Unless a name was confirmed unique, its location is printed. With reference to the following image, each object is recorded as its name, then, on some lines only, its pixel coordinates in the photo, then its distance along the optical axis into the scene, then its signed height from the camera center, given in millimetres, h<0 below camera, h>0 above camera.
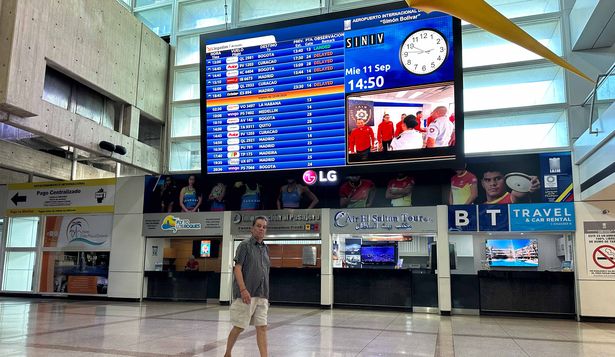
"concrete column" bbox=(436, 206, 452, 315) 10414 -273
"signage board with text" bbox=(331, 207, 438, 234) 10773 +710
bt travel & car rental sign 10039 +779
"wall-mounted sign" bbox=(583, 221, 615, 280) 9703 +135
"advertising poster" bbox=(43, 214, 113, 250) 13219 +362
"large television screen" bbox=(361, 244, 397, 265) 11688 -89
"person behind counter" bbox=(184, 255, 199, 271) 14070 -540
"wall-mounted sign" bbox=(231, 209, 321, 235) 11633 +687
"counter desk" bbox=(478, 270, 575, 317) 10117 -838
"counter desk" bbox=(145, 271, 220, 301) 12758 -1036
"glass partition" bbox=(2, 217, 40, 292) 13664 -395
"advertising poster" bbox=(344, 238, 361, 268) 12023 -74
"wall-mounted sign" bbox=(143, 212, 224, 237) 12430 +603
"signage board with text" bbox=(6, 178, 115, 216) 13312 +1352
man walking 4289 -340
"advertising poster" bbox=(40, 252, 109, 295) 13117 -778
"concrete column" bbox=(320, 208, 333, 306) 11328 -303
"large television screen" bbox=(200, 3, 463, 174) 8953 +3213
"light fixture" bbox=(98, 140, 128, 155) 11156 +2354
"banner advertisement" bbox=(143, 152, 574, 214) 10211 +1486
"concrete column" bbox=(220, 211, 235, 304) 12133 -373
